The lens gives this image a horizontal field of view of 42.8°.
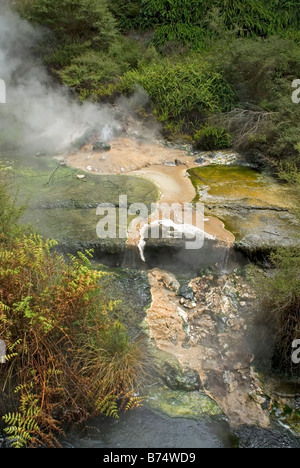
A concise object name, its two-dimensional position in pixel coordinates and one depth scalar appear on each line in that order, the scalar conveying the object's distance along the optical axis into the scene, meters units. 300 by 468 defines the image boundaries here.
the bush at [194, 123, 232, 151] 8.30
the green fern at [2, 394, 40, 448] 3.24
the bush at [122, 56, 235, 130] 8.84
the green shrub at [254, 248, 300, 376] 3.91
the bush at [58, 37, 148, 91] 9.16
